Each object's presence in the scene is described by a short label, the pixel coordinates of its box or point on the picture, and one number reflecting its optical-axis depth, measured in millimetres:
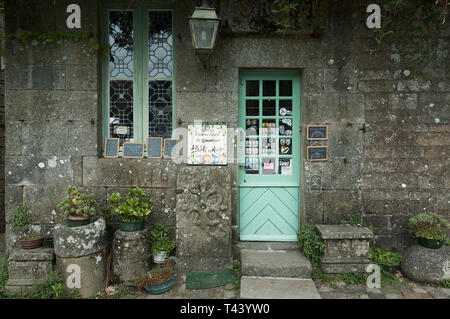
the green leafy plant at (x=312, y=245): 3649
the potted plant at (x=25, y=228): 3445
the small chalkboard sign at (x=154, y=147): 3998
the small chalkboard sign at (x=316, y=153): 3934
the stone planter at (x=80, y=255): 3203
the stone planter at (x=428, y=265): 3475
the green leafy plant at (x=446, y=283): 3453
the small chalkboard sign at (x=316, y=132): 3921
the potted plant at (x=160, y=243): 3723
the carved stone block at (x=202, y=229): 3672
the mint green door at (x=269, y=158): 4117
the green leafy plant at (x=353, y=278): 3504
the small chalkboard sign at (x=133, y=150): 3996
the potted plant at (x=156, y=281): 3295
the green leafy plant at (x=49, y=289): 3186
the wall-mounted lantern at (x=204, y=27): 3275
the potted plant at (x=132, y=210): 3441
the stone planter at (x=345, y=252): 3549
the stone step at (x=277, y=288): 3069
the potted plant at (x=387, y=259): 3676
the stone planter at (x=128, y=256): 3424
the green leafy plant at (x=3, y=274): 3283
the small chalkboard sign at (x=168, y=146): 4000
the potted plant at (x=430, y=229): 3588
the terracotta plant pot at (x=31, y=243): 3429
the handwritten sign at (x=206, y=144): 3893
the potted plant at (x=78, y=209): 3320
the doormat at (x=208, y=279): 3427
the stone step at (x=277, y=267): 3424
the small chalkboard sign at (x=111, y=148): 4004
